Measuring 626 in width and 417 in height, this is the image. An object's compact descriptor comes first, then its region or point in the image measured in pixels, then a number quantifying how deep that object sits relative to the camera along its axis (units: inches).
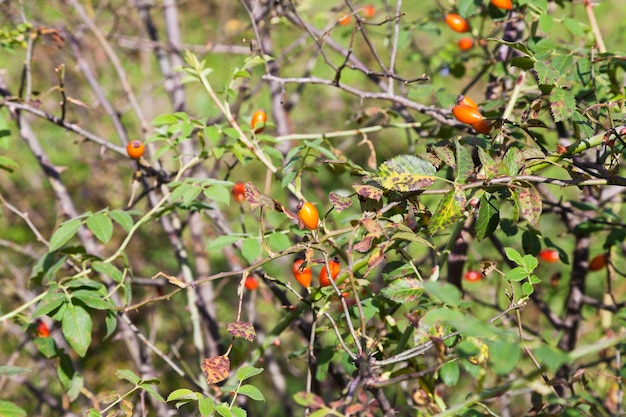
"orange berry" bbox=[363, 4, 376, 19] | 218.0
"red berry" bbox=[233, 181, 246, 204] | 162.2
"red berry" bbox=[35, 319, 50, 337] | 129.3
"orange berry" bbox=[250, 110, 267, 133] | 135.7
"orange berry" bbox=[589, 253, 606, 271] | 157.8
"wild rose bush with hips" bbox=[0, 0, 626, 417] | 88.8
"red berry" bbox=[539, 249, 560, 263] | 173.8
